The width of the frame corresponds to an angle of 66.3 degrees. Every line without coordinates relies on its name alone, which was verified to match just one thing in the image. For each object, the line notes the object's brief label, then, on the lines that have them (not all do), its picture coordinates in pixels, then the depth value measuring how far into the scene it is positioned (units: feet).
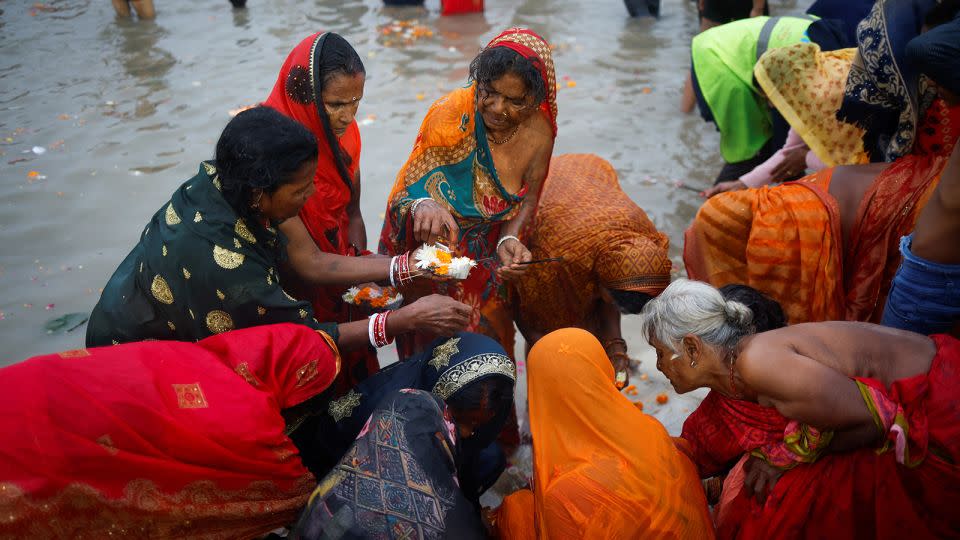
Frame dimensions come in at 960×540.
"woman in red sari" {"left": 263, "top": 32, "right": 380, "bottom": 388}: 10.69
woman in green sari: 8.32
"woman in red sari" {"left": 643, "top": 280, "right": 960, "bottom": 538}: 7.30
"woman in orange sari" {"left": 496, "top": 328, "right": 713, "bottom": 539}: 7.32
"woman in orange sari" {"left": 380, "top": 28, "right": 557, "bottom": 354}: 10.85
